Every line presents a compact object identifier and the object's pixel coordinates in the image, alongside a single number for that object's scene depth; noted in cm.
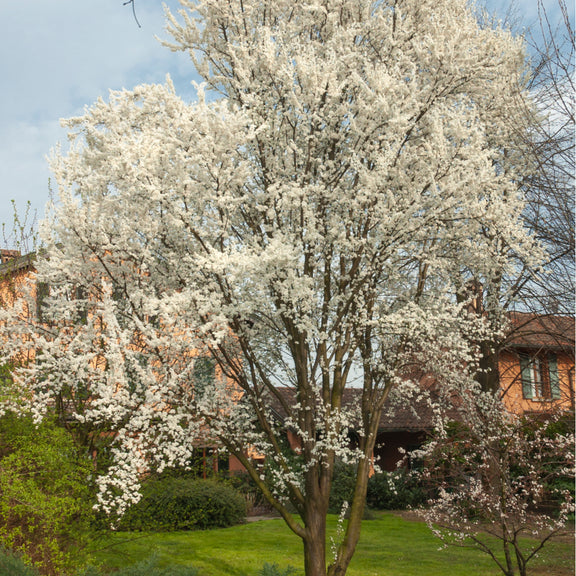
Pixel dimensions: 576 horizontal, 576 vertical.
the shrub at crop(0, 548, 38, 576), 675
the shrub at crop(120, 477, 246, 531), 1048
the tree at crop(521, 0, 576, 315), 843
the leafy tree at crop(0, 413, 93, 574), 808
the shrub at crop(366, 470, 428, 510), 2049
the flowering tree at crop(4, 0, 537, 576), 802
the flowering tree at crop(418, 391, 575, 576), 873
